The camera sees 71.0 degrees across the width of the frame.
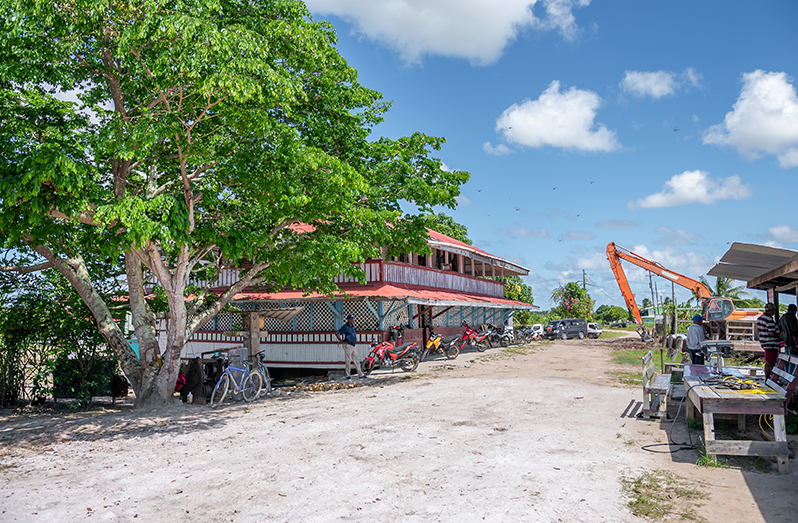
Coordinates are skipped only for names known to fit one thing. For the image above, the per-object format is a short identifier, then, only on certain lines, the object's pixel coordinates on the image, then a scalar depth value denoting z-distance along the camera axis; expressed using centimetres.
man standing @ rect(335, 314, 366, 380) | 1427
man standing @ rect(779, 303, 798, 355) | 823
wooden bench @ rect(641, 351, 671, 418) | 806
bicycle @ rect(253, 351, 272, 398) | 1238
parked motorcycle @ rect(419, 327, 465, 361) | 1975
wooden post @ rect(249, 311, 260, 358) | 1308
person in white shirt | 1160
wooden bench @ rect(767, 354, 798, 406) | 628
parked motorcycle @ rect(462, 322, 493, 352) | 2425
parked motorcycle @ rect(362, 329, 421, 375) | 1588
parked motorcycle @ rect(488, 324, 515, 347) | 2740
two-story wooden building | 1756
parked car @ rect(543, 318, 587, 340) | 3794
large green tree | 806
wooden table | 563
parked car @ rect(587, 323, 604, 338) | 3978
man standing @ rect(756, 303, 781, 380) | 885
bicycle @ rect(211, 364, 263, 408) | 1120
